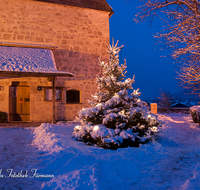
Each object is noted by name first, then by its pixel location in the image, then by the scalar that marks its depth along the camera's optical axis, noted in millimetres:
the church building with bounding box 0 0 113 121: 11641
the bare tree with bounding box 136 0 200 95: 6754
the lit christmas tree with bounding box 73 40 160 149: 5930
